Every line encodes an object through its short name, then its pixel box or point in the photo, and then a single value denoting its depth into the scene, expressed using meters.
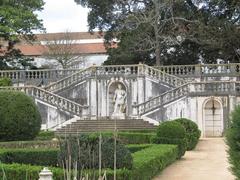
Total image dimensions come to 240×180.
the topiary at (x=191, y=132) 23.06
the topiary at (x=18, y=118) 20.88
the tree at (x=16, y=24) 41.81
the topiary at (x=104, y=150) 11.77
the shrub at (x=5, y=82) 35.84
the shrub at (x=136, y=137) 23.83
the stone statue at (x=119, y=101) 35.22
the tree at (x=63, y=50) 66.31
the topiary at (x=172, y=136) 20.23
